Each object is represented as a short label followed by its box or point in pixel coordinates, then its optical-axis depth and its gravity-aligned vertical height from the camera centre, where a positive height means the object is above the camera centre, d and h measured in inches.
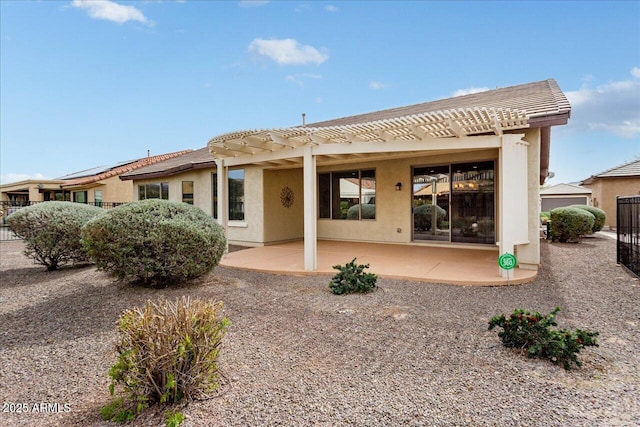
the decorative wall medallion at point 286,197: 478.6 +15.4
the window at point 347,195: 456.8 +17.7
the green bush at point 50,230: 299.4 -17.6
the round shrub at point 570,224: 475.5 -25.7
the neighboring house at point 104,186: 882.8 +62.0
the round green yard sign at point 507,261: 232.2 -37.2
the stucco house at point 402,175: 256.8 +37.6
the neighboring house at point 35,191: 959.6 +60.8
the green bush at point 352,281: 229.6 -49.7
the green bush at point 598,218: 548.6 -20.8
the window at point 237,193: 480.7 +21.8
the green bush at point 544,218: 630.8 -23.7
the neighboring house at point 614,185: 732.7 +43.3
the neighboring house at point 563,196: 1006.4 +28.3
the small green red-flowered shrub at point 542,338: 128.3 -51.7
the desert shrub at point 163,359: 102.0 -45.4
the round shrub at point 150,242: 215.9 -21.3
